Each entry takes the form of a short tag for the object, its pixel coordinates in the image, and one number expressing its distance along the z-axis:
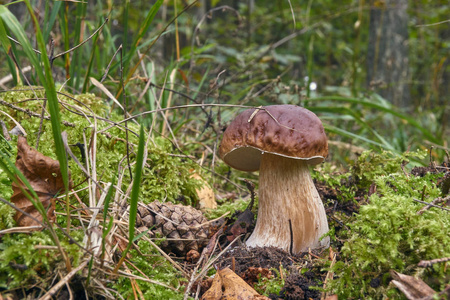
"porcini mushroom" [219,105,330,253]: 0.60
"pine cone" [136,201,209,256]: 0.61
